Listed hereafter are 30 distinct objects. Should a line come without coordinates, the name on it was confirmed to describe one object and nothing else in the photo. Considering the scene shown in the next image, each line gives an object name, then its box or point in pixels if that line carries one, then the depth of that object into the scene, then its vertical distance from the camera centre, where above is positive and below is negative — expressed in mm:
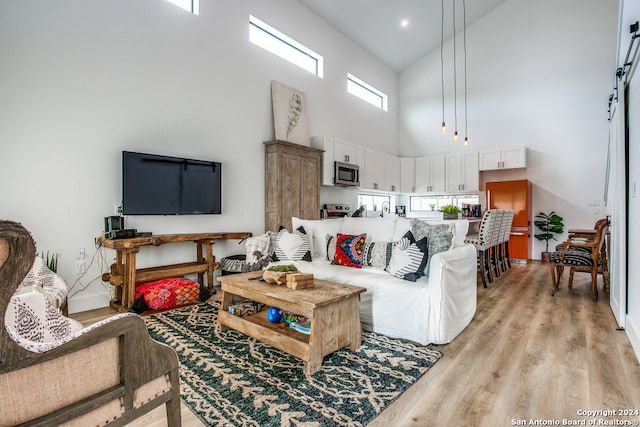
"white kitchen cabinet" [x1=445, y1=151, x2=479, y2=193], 7078 +927
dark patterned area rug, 1615 -1010
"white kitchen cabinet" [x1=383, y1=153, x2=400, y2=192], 7418 +963
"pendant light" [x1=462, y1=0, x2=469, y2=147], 7262 +3391
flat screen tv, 3459 +337
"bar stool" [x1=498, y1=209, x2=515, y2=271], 5186 -442
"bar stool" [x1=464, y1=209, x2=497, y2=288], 4438 -411
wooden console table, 3133 -612
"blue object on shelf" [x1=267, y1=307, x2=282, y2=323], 2441 -786
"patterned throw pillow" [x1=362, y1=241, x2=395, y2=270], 3111 -409
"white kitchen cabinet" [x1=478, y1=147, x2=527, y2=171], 6520 +1148
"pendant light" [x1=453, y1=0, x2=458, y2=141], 7512 +2785
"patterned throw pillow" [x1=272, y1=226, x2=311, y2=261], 3568 -378
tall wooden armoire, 4816 +468
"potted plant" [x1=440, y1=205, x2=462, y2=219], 5723 +52
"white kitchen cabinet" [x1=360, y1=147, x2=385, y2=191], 6723 +947
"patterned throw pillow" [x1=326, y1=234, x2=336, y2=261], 3576 -391
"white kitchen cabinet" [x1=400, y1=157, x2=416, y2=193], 7961 +972
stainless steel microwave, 5828 +738
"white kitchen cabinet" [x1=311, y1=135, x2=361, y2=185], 5648 +1124
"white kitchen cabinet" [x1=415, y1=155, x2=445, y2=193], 7535 +945
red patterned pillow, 3264 -382
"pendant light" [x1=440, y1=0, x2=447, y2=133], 7047 +3824
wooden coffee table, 2027 -741
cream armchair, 750 -438
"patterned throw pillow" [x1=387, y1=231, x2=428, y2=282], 2689 -398
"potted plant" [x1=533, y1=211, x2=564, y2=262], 6340 -268
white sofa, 2441 -655
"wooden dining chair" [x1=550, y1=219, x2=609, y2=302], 3715 -549
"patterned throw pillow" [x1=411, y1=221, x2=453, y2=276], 2816 -214
